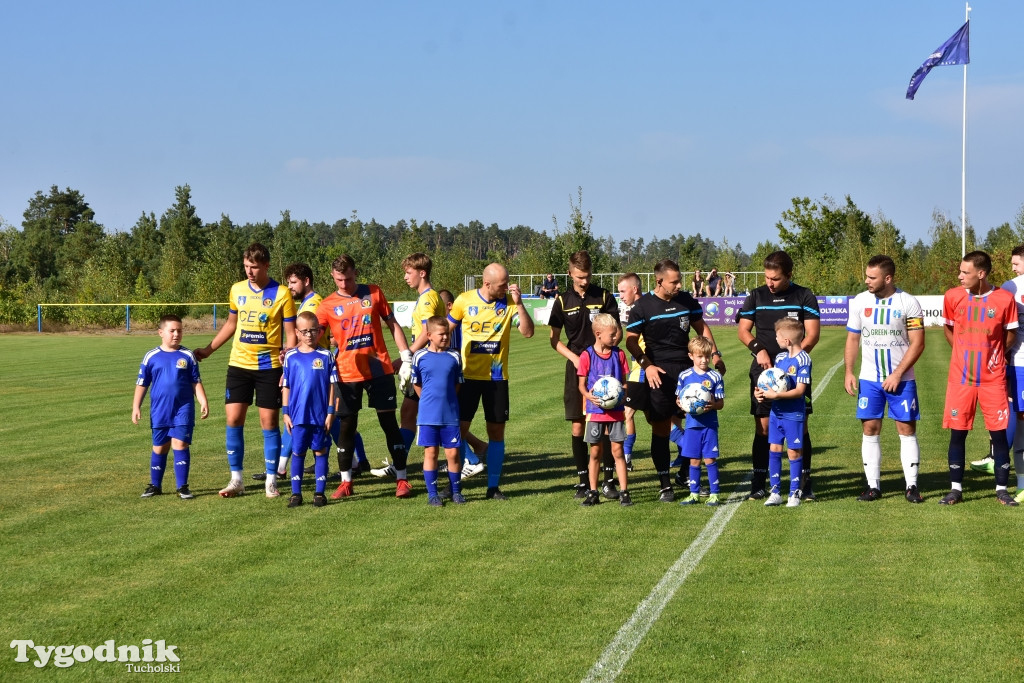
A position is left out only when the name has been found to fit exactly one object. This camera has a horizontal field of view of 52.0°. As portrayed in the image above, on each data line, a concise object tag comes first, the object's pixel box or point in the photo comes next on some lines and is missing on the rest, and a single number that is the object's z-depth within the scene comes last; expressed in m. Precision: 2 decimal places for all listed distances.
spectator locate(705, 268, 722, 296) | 50.81
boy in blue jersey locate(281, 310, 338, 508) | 9.01
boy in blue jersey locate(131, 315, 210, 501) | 9.30
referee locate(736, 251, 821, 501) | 9.14
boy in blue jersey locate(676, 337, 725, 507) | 8.93
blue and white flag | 38.28
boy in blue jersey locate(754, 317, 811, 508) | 8.79
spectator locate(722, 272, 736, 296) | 53.71
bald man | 9.42
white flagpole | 42.41
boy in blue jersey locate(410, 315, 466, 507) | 8.91
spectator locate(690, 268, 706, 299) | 42.90
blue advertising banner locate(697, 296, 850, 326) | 46.41
